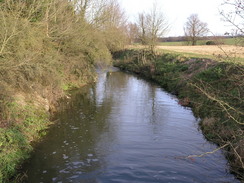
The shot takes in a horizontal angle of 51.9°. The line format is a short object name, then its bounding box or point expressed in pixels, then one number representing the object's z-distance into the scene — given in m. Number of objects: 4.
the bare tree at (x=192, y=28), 66.89
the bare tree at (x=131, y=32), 51.15
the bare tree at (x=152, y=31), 33.38
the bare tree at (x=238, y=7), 5.91
